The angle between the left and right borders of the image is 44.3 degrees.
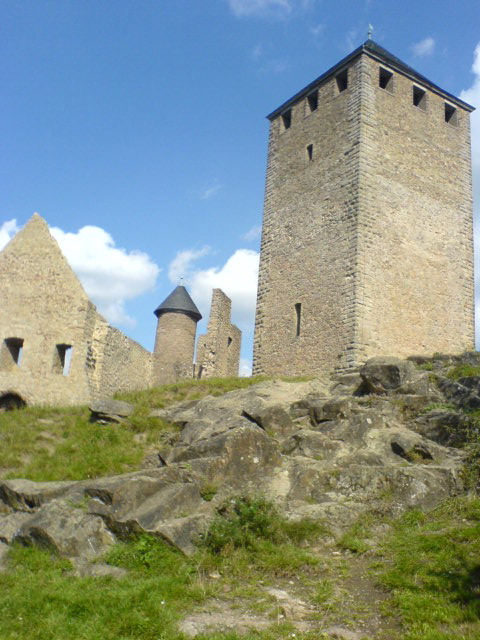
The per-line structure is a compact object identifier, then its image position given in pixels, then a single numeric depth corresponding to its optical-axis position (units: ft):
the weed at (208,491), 27.34
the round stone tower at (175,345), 91.81
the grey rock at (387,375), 41.19
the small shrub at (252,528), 23.04
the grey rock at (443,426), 32.86
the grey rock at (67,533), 23.54
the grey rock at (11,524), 25.57
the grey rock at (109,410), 42.65
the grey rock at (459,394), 36.27
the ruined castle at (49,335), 56.44
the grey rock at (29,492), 28.55
